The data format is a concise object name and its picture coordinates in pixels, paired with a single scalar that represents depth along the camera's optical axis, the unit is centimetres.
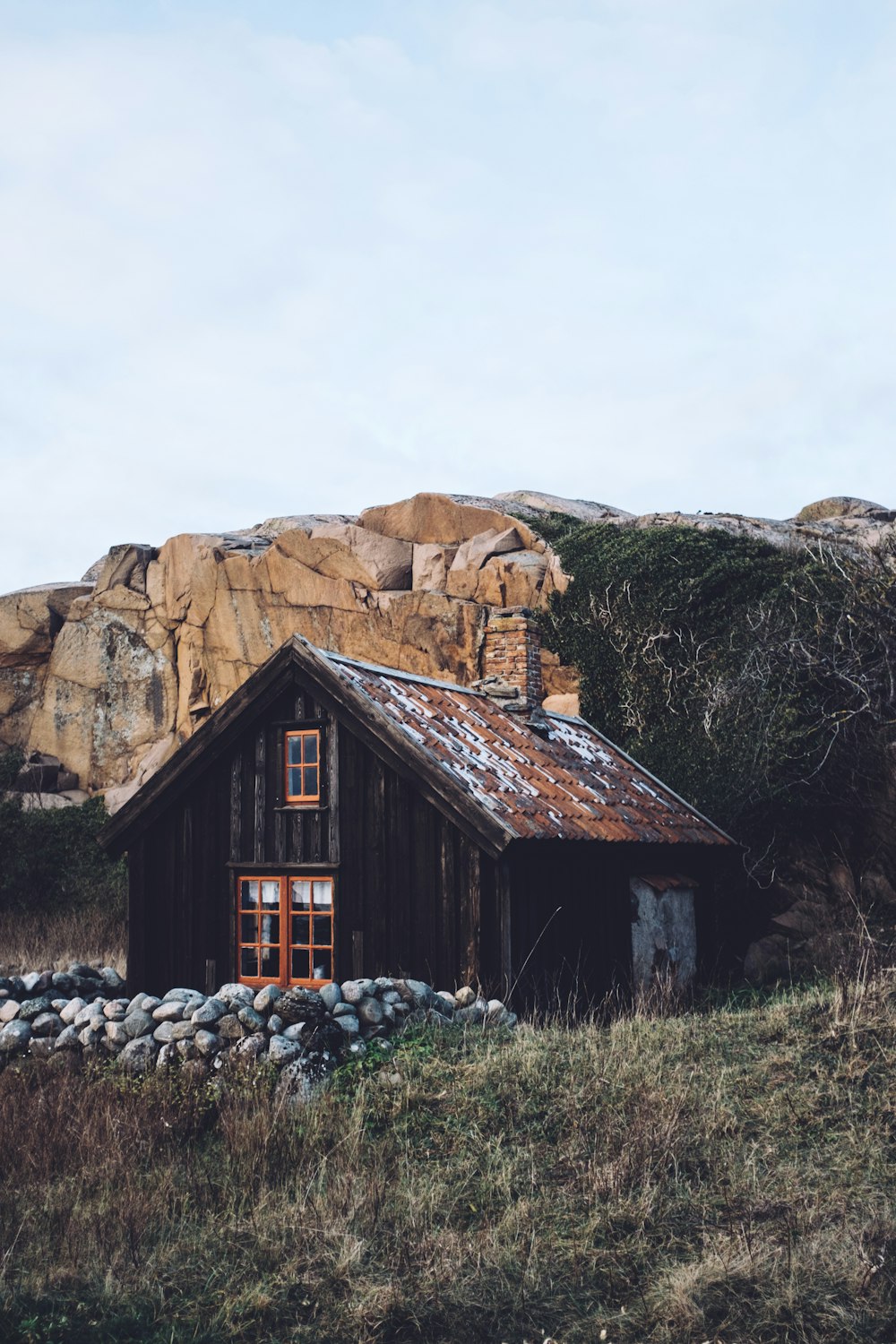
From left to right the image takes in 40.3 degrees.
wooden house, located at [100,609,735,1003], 1386
